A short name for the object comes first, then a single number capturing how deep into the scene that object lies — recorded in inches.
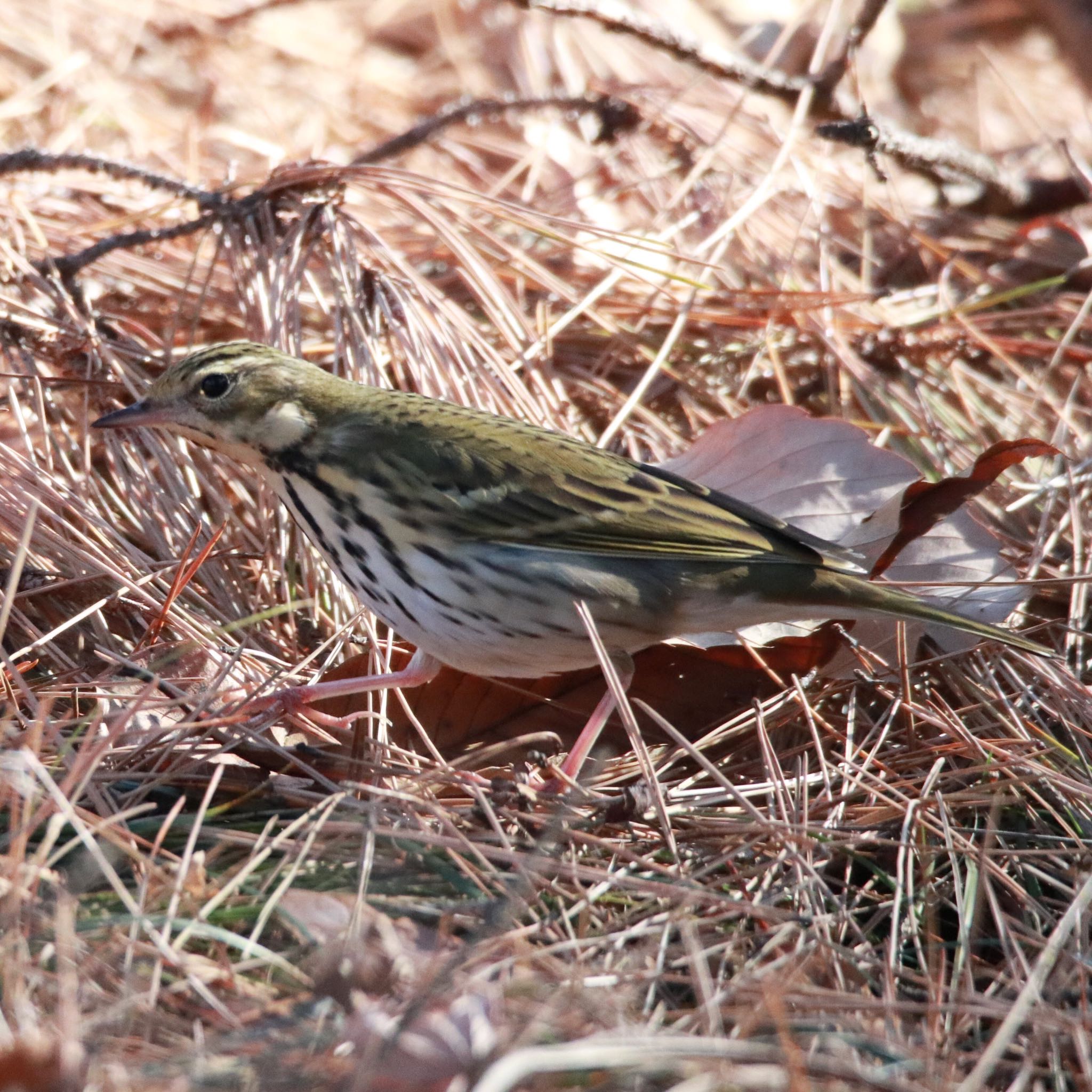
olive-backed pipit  261.9
